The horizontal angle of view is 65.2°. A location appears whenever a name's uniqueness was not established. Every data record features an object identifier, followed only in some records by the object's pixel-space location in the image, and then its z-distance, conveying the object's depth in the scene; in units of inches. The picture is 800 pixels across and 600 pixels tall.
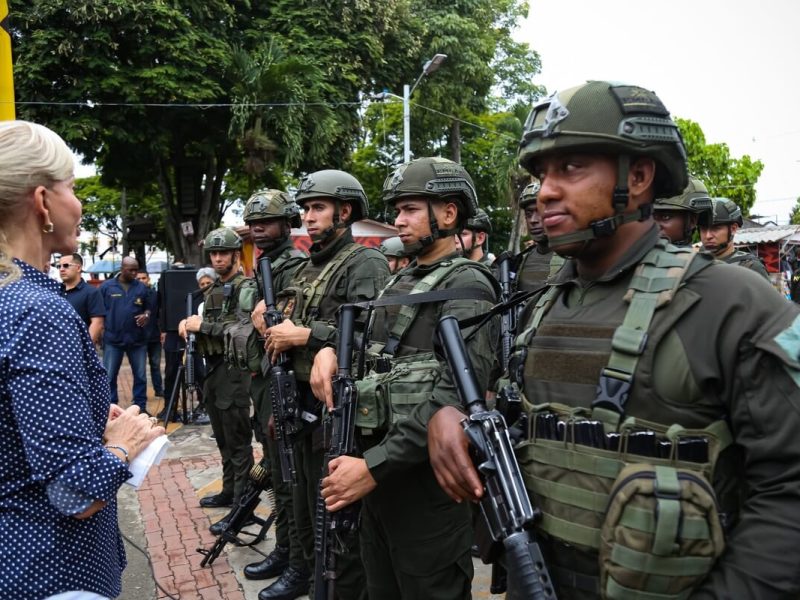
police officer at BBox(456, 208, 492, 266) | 242.7
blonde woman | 65.2
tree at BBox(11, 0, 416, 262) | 560.1
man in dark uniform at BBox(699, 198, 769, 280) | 218.2
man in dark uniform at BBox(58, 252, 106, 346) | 326.0
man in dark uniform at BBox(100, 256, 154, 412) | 385.4
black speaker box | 382.0
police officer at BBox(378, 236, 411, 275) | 296.2
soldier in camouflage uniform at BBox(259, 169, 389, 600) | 151.6
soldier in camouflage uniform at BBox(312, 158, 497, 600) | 103.1
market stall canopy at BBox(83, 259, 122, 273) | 1653.5
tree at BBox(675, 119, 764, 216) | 1631.4
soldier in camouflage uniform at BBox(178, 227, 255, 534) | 221.8
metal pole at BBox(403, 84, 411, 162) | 714.8
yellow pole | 171.9
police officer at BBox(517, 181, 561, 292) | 201.0
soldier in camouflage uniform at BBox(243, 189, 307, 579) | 178.5
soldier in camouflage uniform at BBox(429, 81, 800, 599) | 53.2
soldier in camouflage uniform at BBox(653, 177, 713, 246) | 167.0
